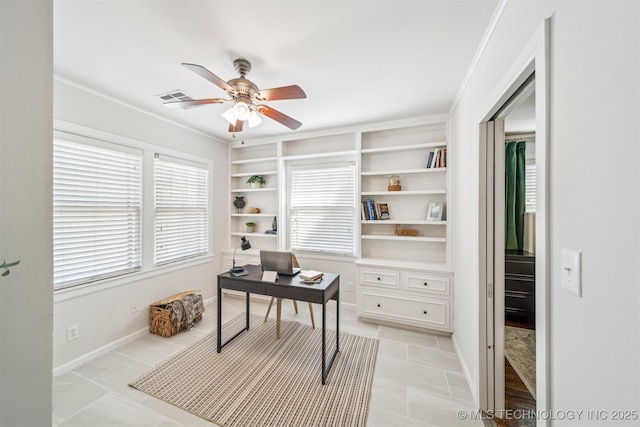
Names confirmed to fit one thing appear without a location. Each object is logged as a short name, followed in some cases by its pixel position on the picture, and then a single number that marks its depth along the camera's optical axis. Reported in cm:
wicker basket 270
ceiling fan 170
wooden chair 265
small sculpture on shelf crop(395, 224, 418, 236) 313
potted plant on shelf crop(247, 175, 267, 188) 391
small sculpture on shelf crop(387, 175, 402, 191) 314
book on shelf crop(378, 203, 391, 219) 324
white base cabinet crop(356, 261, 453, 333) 268
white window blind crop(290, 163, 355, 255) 352
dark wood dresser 295
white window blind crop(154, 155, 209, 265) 303
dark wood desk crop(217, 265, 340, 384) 200
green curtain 325
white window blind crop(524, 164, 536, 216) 326
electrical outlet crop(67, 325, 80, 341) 218
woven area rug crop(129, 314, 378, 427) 170
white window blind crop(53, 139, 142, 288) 216
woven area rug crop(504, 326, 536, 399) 206
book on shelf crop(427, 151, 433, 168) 296
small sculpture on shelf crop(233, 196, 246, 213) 407
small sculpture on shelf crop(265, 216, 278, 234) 385
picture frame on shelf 295
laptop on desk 233
